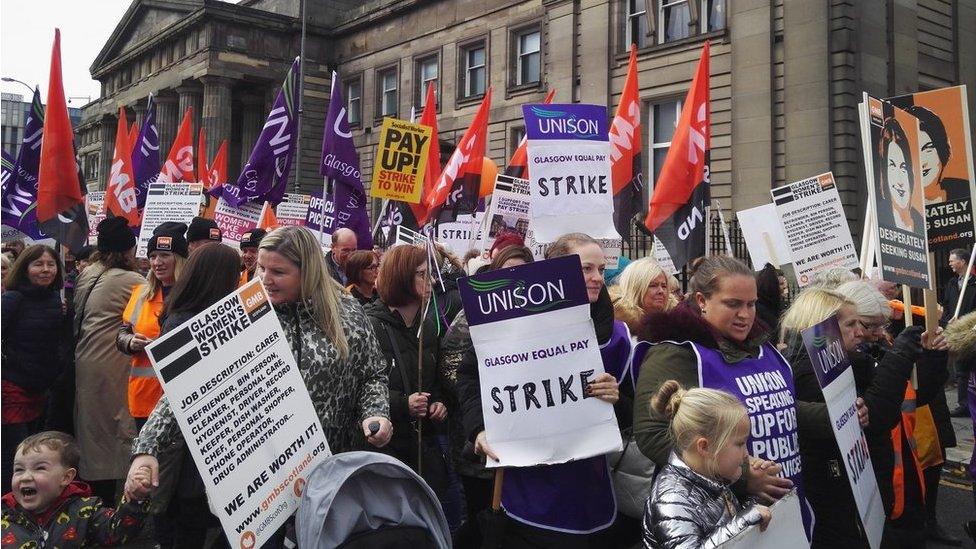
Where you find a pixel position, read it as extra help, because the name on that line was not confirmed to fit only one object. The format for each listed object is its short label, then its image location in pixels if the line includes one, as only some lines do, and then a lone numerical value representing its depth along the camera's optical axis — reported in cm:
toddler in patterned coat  333
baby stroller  291
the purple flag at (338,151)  1049
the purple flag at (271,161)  1122
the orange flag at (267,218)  1086
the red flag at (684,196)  844
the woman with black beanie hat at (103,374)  602
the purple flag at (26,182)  1008
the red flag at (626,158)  877
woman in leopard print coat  347
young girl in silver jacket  276
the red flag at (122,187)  1278
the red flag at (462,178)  1132
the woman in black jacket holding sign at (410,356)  429
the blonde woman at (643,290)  523
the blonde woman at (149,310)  551
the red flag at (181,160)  1570
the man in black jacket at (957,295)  1075
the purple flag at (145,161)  1435
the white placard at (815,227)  836
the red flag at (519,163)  1152
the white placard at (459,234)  1112
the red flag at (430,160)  1203
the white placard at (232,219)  1172
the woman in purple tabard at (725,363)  322
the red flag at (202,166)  2114
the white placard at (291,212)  1344
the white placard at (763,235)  1013
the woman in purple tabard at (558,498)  352
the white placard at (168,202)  1054
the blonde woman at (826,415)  379
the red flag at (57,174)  777
